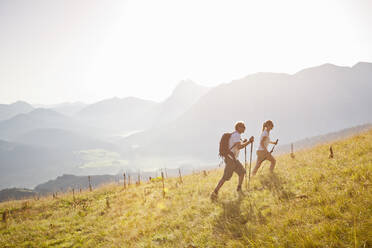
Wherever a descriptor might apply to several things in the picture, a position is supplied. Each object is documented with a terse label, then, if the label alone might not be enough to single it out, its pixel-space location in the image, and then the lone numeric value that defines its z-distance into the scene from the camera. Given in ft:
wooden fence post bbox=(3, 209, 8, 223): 32.81
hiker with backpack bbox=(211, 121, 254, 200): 23.24
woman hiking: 29.37
